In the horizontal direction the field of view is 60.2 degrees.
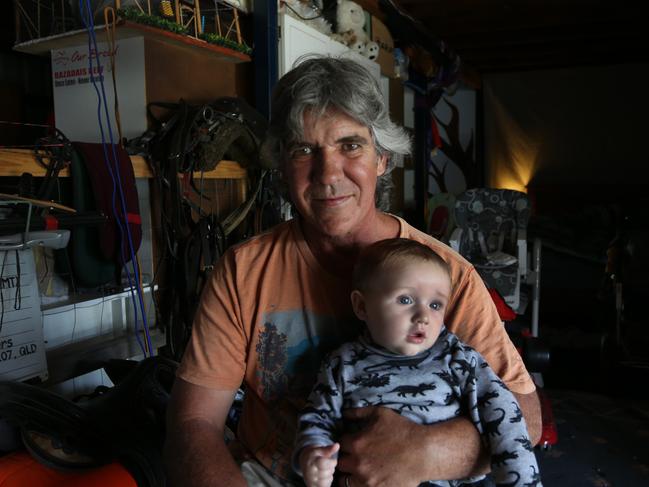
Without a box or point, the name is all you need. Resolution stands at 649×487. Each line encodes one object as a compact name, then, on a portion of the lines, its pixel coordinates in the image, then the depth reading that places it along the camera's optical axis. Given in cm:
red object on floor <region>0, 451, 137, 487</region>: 143
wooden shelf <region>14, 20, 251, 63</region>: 242
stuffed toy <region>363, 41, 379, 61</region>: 399
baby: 114
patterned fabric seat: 443
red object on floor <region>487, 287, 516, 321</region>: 279
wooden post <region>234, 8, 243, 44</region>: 288
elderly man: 124
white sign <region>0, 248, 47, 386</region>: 197
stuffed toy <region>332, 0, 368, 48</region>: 372
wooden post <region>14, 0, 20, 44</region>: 266
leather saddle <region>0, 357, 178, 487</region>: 151
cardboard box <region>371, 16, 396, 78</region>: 426
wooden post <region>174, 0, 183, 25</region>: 249
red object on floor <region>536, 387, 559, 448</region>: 269
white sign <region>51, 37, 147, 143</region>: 258
